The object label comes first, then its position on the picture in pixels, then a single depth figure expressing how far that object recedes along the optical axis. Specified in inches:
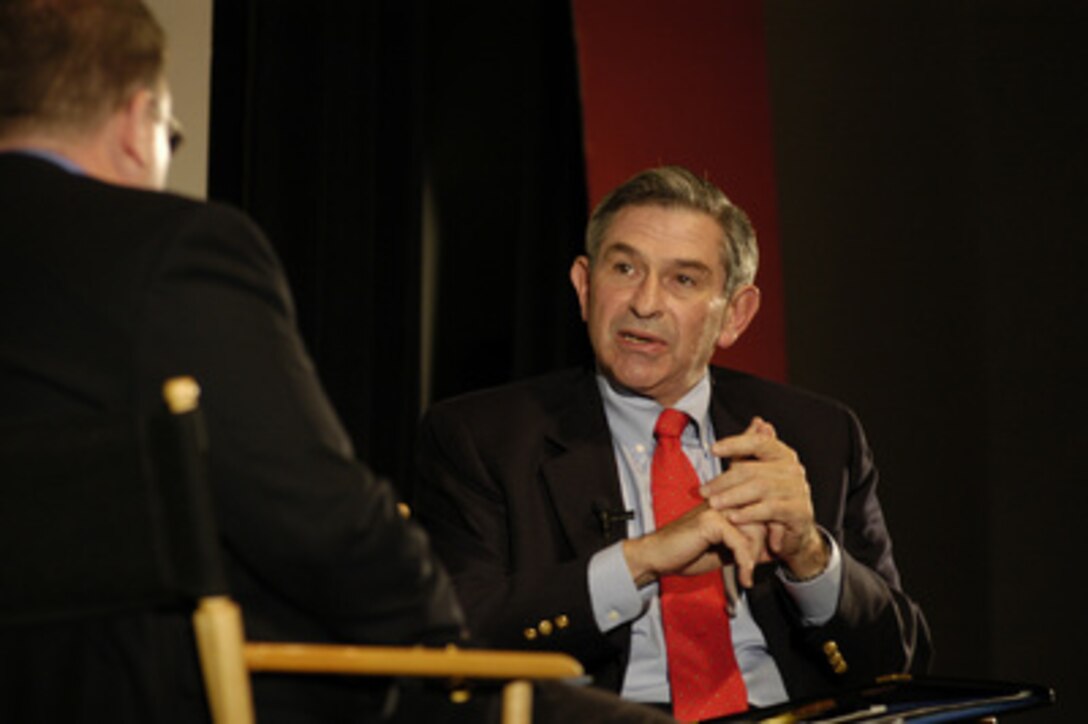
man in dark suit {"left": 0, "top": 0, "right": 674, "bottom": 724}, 169.0
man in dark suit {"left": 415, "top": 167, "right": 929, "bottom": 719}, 189.2
